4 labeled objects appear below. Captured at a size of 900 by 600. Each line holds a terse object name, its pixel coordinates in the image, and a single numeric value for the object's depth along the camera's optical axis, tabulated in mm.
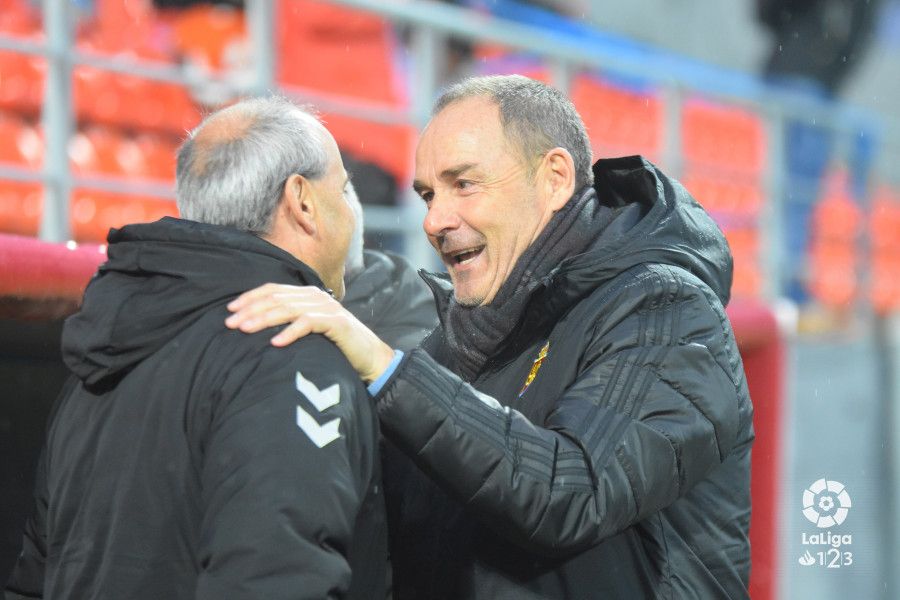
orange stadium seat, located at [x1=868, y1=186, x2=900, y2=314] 22484
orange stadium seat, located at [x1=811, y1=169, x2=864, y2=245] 17900
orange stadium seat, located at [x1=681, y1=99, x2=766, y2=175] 20766
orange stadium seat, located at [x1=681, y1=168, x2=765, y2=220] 19278
